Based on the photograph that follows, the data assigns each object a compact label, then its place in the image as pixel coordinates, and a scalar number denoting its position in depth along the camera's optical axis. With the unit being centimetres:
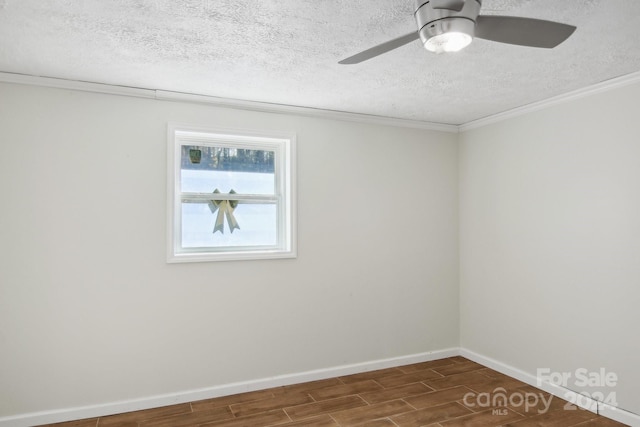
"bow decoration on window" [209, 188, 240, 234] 364
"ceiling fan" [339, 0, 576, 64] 159
